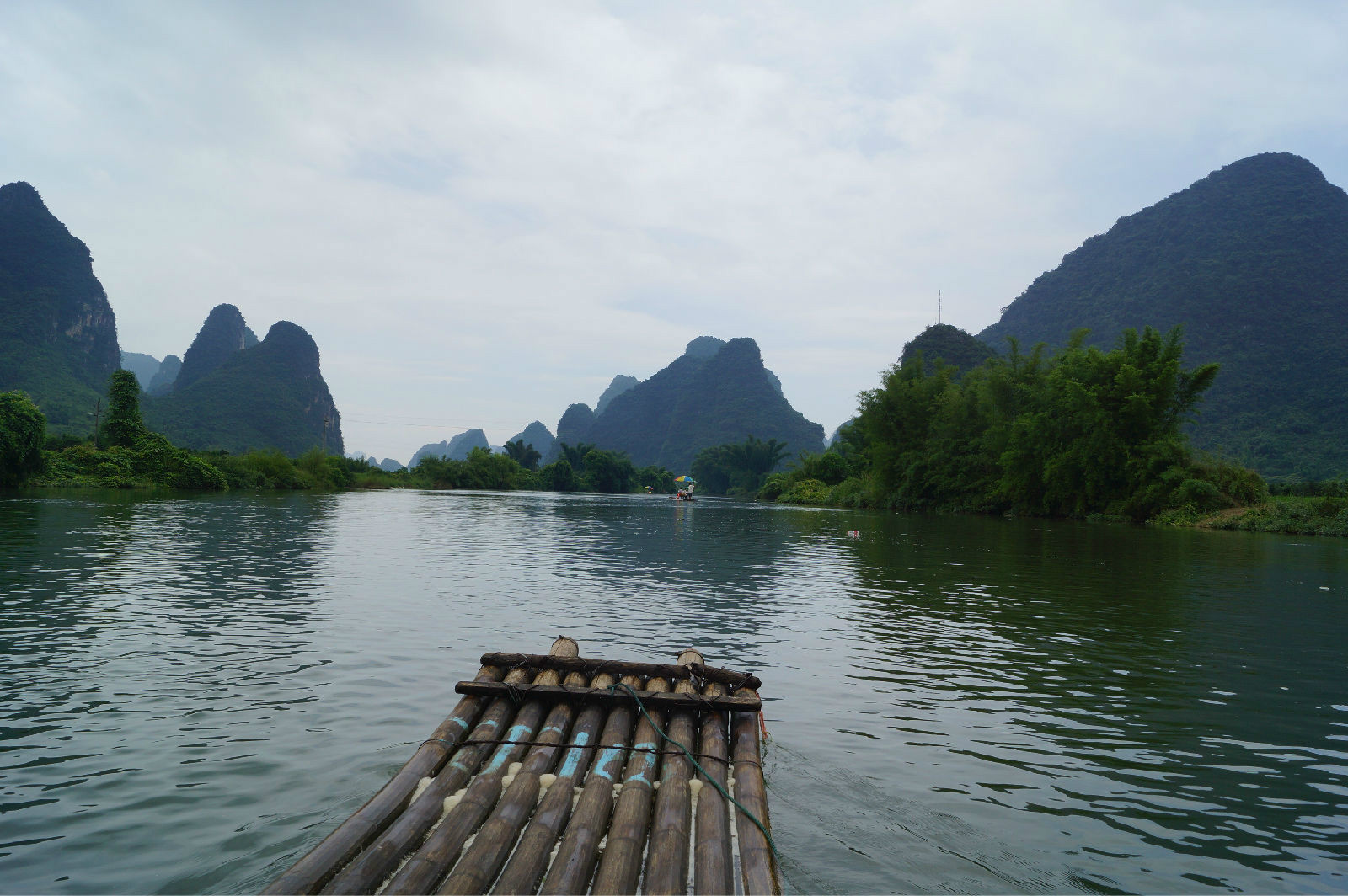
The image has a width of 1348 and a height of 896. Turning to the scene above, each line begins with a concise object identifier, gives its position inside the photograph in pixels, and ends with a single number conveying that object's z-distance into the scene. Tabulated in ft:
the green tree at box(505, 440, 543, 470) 459.73
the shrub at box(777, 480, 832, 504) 276.45
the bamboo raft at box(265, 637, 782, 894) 12.58
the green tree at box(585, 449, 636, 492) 411.95
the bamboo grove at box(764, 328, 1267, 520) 135.95
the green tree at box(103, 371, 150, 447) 199.72
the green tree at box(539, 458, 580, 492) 417.90
